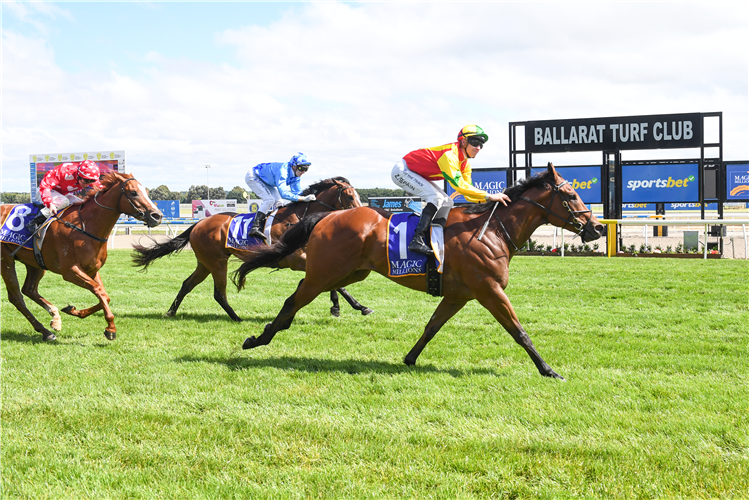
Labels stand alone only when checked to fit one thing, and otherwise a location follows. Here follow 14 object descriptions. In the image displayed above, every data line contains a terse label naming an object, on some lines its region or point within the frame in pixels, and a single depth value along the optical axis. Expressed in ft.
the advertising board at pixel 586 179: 60.64
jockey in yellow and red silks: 16.96
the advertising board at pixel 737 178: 69.05
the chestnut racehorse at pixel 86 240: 21.12
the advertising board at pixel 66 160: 94.27
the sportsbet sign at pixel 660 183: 59.00
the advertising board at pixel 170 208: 146.20
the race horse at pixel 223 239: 25.70
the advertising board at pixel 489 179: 65.21
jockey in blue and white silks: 26.08
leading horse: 16.65
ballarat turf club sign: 59.00
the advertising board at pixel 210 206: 138.92
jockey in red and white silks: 22.43
